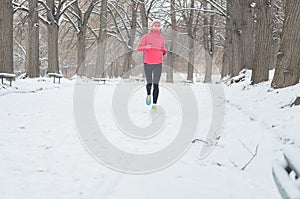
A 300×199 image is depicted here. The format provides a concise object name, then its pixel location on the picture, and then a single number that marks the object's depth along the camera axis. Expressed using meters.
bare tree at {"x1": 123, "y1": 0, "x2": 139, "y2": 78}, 24.98
